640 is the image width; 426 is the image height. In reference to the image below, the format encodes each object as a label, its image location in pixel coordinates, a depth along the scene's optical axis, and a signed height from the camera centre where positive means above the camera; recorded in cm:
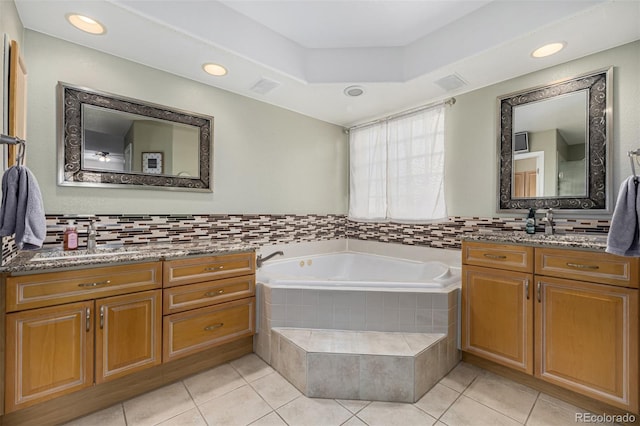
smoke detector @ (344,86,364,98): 259 +116
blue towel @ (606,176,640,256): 137 -5
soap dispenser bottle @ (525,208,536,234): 213 -7
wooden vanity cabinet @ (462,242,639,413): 147 -63
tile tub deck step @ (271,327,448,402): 167 -94
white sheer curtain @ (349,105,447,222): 281 +50
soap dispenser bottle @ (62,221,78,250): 181 -17
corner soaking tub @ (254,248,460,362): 197 -66
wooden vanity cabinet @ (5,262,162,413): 133 -62
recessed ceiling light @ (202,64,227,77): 223 +116
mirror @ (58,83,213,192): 190 +53
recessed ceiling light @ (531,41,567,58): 188 +114
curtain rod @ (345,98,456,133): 268 +109
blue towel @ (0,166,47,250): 127 +2
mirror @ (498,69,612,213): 194 +52
